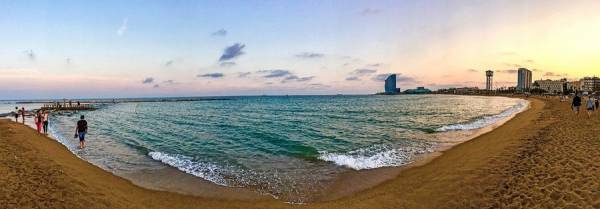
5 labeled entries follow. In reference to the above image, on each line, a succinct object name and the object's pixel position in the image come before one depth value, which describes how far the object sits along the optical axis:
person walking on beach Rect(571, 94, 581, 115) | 29.14
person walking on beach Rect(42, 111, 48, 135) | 24.84
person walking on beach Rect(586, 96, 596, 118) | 26.46
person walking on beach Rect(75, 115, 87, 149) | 18.95
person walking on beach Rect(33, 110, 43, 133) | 24.89
